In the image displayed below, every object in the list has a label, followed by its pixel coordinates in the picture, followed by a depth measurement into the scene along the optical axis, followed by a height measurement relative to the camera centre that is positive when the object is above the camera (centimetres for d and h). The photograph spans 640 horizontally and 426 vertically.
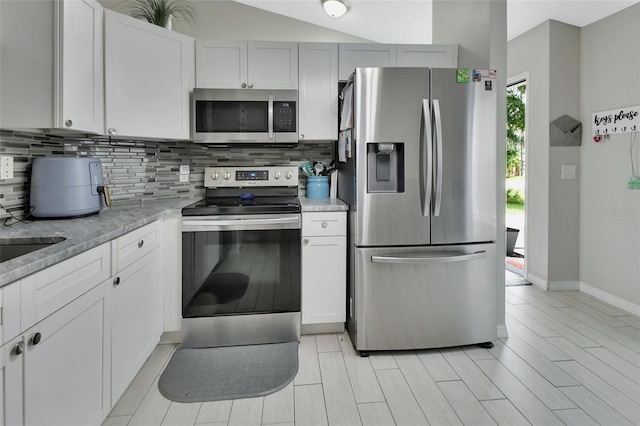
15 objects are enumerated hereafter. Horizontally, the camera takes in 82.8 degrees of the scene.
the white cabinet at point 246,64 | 266 +105
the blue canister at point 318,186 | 298 +17
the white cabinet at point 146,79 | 220 +83
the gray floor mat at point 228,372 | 191 -96
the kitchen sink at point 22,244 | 137 -15
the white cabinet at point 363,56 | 276 +115
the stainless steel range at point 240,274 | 235 -45
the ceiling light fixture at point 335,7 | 303 +170
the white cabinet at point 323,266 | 247 -41
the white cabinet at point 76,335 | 102 -46
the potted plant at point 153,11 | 255 +140
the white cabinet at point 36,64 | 170 +67
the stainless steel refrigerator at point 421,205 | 223 +1
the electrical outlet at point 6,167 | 173 +18
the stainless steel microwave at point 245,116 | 257 +65
